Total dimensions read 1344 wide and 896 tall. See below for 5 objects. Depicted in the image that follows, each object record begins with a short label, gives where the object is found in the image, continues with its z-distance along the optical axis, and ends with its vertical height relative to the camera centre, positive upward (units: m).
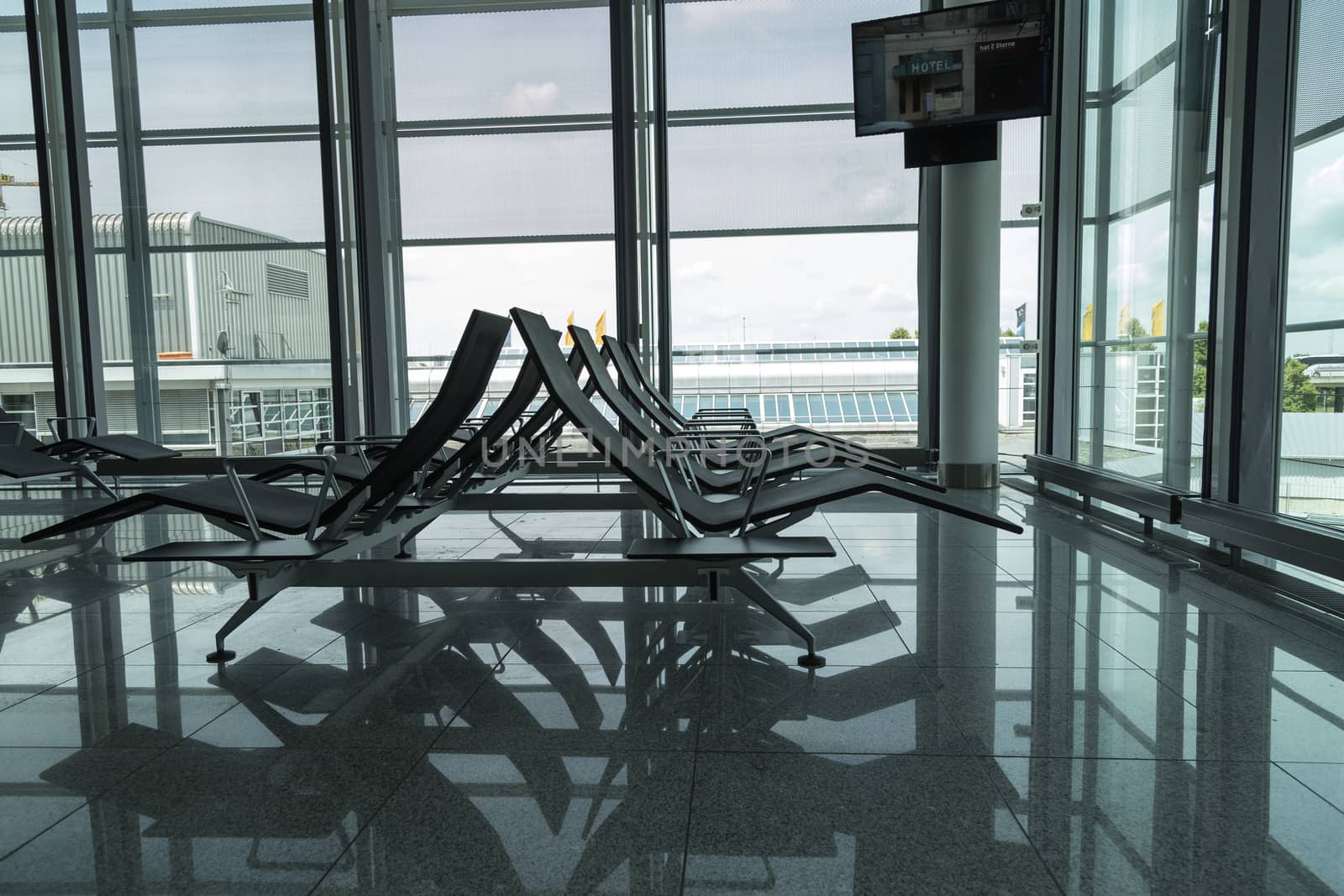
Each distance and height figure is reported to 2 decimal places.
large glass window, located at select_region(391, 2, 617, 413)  6.93 +1.76
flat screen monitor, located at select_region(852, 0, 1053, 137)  5.32 +1.83
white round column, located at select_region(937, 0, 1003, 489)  5.76 +0.23
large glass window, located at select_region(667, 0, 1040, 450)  6.75 +1.34
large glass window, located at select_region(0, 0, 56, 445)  6.94 +0.97
